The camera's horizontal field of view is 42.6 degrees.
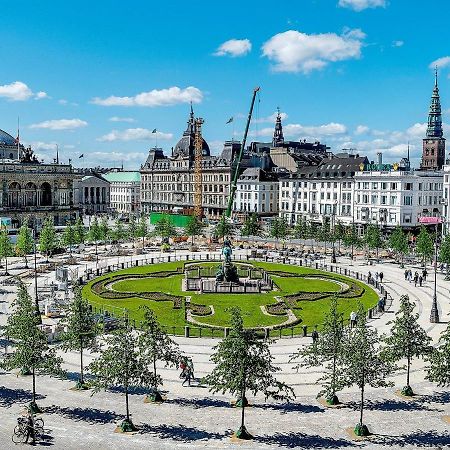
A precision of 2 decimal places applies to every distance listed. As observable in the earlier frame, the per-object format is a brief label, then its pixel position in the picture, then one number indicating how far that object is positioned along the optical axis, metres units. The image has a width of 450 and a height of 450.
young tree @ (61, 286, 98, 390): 35.09
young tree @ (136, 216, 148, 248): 104.69
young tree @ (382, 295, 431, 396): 33.19
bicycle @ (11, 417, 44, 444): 26.81
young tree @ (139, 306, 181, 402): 32.34
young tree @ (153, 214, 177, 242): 109.19
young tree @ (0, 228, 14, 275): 78.44
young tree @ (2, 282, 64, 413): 30.95
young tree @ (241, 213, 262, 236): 112.56
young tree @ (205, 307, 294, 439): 27.75
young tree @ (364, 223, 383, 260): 89.38
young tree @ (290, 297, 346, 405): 32.18
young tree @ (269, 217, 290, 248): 105.25
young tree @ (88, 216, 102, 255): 97.62
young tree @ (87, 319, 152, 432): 28.64
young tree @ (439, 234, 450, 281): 74.50
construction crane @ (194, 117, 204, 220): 167.62
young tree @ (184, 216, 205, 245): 109.59
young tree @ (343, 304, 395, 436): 28.56
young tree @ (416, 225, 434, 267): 80.06
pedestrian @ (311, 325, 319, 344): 41.02
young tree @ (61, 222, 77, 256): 93.69
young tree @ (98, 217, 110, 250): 100.38
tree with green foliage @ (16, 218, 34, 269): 85.38
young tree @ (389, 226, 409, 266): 83.06
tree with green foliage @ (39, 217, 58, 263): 88.38
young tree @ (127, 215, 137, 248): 107.00
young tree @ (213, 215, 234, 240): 104.94
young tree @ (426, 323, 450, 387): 29.98
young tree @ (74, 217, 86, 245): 96.44
